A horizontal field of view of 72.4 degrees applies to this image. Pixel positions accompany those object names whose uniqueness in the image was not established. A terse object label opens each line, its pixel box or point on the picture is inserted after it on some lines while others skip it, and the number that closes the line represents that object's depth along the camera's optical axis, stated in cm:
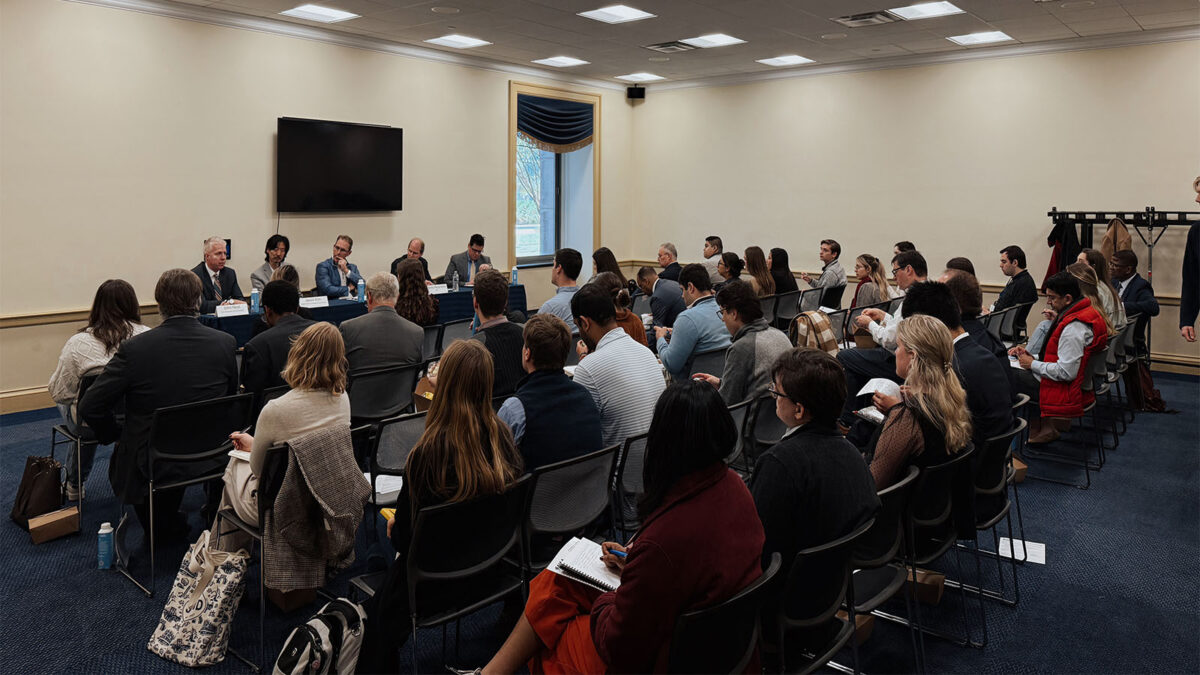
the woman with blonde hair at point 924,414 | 294
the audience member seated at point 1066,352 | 532
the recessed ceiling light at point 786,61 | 982
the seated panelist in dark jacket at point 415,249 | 882
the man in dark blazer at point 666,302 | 643
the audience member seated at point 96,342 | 416
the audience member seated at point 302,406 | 306
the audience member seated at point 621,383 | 350
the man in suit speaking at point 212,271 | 692
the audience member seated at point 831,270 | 843
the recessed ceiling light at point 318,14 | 745
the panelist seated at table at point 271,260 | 752
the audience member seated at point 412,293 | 551
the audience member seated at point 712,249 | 921
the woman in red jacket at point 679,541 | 189
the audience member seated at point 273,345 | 414
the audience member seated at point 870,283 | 729
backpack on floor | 260
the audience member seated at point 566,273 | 566
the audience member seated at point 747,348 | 407
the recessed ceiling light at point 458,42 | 879
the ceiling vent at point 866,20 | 756
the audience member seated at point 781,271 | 834
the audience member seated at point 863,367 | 435
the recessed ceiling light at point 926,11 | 721
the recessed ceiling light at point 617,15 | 736
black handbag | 425
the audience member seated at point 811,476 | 234
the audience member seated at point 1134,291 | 673
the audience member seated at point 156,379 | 368
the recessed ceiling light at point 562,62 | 998
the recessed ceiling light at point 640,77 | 1116
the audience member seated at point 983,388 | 353
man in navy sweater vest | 303
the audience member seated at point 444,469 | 256
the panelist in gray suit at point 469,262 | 920
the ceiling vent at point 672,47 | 898
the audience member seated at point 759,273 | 775
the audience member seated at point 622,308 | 482
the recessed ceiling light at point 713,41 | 863
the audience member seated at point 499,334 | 413
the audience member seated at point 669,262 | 789
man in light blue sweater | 483
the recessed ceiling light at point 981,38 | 840
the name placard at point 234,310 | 635
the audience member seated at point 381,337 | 462
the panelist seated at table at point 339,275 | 799
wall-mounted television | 814
